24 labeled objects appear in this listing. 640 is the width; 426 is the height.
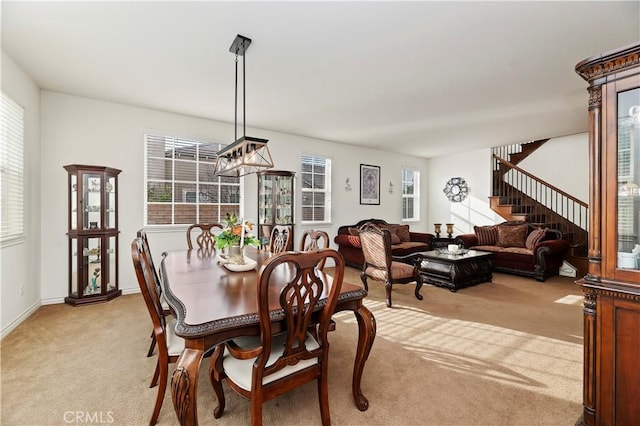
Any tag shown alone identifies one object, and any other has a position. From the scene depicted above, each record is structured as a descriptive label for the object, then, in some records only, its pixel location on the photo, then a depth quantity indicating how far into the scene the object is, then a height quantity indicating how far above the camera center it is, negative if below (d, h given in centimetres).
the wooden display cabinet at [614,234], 141 -10
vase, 238 -35
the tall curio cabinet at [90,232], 362 -27
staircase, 586 +26
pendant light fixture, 247 +59
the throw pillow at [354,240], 554 -53
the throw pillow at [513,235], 585 -45
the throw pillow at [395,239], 622 -56
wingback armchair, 367 -69
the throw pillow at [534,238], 533 -45
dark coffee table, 436 -87
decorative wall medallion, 737 +62
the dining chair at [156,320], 157 -63
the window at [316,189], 596 +49
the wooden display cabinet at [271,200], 516 +23
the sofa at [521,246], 505 -64
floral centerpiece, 238 -21
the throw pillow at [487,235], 621 -47
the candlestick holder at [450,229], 669 -37
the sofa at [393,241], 572 -61
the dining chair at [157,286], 192 -52
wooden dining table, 123 -47
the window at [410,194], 777 +51
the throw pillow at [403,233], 650 -45
